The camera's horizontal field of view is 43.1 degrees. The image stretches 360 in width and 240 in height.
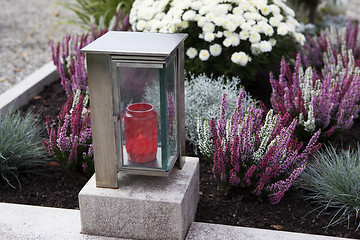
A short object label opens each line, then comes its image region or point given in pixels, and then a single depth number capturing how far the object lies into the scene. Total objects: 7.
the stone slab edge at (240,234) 2.36
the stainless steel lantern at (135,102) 2.14
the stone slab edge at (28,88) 3.93
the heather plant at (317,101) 3.11
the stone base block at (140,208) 2.31
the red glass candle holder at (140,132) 2.27
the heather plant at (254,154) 2.53
